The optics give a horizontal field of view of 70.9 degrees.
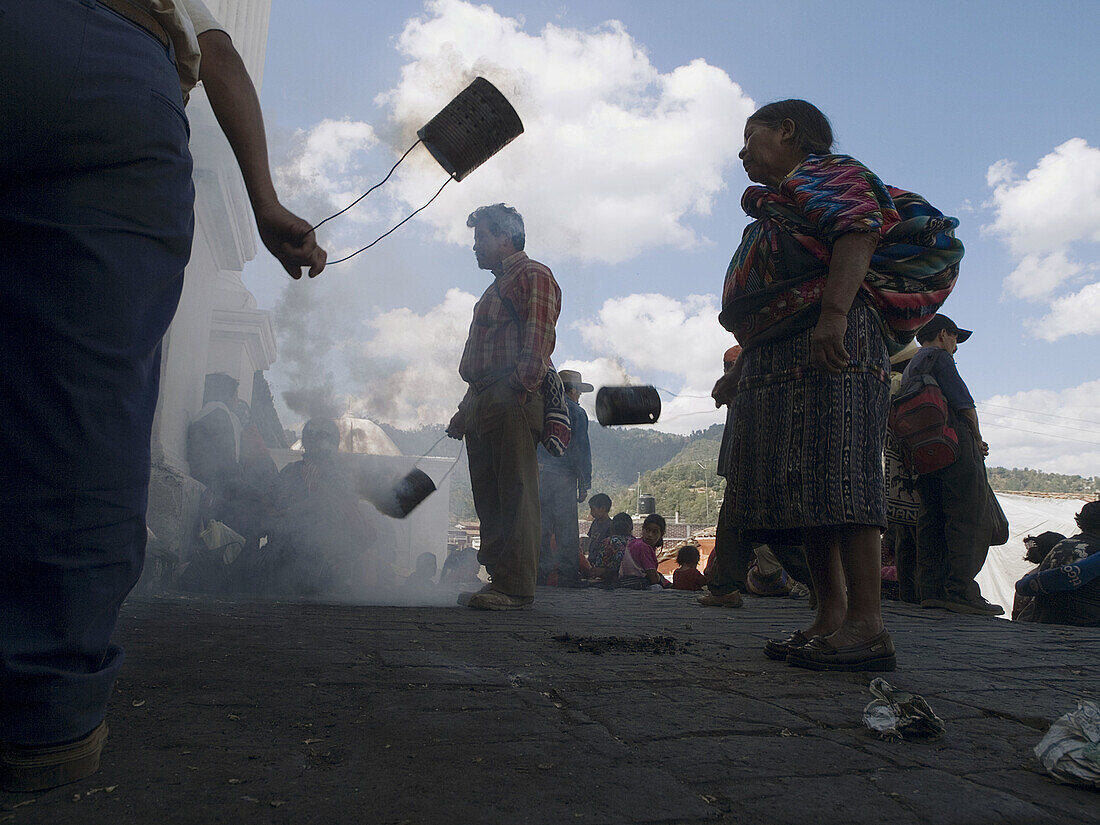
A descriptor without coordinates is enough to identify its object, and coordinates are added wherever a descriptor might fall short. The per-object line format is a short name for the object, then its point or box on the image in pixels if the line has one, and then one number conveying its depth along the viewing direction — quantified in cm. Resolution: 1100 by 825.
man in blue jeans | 108
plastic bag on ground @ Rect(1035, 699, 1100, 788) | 126
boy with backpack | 486
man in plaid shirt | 406
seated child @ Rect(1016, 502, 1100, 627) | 463
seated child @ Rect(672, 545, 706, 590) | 773
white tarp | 1284
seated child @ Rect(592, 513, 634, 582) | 782
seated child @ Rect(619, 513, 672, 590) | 745
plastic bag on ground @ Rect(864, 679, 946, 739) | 151
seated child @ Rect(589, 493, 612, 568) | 859
